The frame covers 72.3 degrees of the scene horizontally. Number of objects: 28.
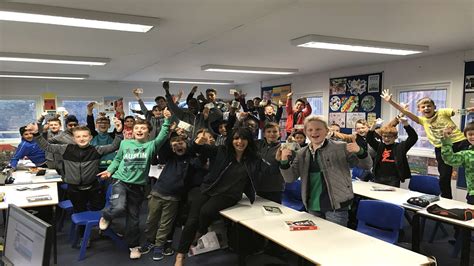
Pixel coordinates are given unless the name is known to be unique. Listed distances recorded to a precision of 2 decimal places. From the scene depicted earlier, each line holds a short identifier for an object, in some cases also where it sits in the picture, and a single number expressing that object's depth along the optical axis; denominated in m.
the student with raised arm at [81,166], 3.89
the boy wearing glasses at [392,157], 4.24
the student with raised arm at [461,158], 3.27
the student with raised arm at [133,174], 3.61
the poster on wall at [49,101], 9.35
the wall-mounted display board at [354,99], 6.89
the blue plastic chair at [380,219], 2.75
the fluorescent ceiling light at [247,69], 6.89
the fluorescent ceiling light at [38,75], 7.64
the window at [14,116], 9.02
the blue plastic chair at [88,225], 3.54
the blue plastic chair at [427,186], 4.03
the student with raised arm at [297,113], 6.16
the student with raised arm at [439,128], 4.41
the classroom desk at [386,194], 3.37
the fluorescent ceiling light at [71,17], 2.94
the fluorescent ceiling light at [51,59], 5.37
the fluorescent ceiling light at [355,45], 4.30
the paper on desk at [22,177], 4.01
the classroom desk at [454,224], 2.64
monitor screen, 1.19
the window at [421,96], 5.93
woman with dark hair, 3.13
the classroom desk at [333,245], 1.95
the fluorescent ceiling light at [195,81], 9.48
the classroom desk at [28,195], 3.07
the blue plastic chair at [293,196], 4.03
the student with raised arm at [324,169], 2.68
